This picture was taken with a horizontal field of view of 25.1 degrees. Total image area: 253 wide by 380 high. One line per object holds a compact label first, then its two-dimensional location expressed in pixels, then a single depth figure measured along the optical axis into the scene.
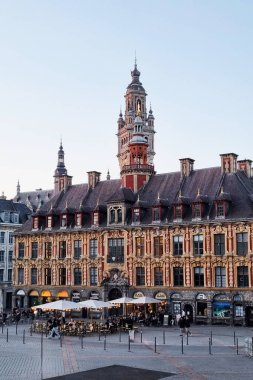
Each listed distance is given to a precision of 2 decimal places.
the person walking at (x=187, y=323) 43.35
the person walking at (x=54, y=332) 42.50
